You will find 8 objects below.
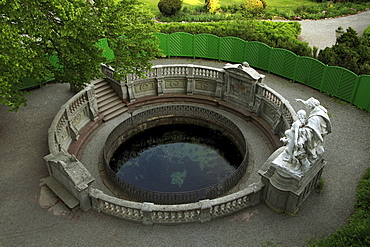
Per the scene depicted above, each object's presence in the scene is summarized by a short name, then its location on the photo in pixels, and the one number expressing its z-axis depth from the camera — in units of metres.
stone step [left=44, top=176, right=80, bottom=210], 15.23
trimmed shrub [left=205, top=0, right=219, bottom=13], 47.22
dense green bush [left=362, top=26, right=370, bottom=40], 32.81
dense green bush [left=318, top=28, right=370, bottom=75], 24.48
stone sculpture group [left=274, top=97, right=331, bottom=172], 13.13
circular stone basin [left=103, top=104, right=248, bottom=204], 18.03
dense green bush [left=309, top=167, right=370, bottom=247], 11.21
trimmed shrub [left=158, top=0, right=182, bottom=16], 43.91
